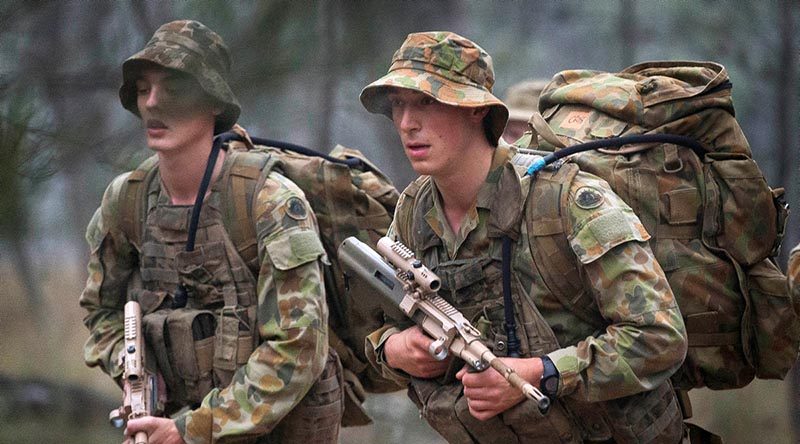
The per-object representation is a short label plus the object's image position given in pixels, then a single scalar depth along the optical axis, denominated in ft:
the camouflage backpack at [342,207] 42.14
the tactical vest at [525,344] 33.47
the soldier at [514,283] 32.24
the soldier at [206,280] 38.14
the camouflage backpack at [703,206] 37.58
